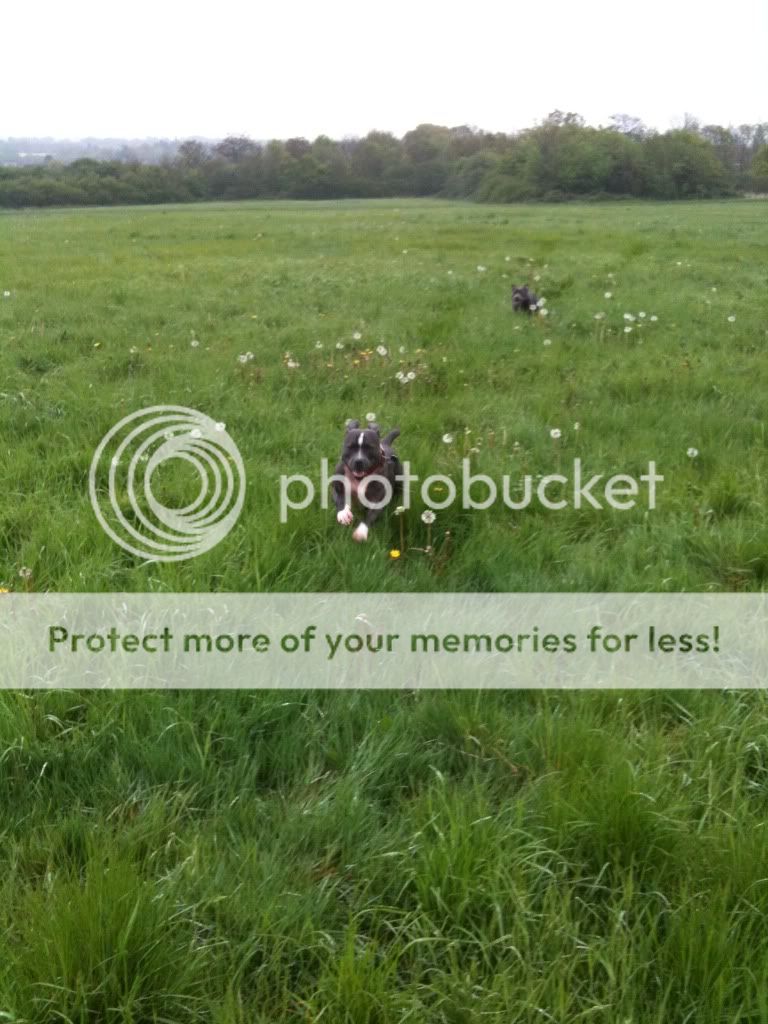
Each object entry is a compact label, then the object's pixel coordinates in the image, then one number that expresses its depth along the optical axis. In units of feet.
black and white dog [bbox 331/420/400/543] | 11.89
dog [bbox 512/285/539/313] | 29.17
